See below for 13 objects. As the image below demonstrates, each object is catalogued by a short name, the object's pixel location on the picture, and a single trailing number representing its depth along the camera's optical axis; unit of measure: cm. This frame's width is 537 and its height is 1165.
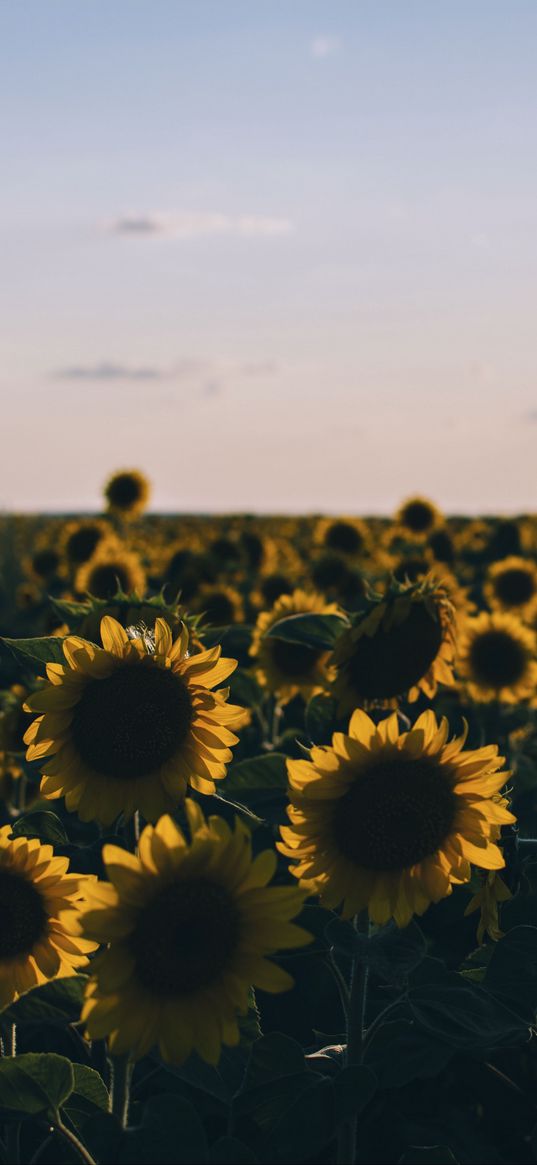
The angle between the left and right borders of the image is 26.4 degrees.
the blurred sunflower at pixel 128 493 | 1258
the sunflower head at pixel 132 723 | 254
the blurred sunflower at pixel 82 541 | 1052
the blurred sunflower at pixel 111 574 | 831
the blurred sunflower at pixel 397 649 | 360
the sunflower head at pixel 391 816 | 227
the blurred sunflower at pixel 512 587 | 999
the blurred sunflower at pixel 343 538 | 1125
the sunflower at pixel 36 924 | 235
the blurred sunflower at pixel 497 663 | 691
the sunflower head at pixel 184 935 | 193
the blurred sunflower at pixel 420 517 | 1243
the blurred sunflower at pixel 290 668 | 543
